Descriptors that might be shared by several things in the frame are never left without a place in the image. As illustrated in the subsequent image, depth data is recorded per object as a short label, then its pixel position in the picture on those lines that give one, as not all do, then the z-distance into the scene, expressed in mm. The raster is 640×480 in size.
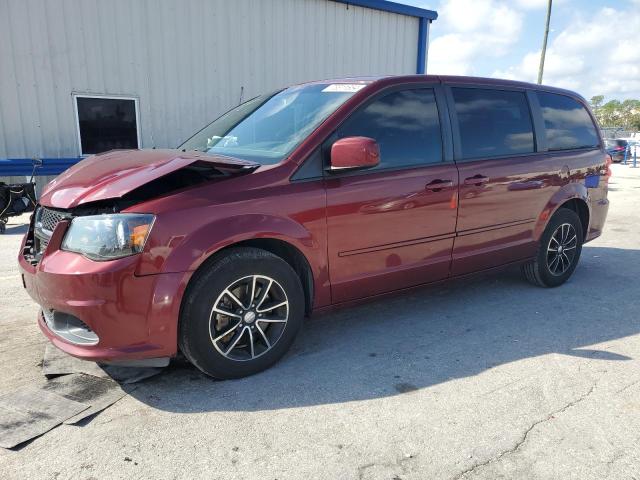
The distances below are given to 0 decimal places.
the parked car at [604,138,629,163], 25625
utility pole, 22172
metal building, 9133
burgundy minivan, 2621
